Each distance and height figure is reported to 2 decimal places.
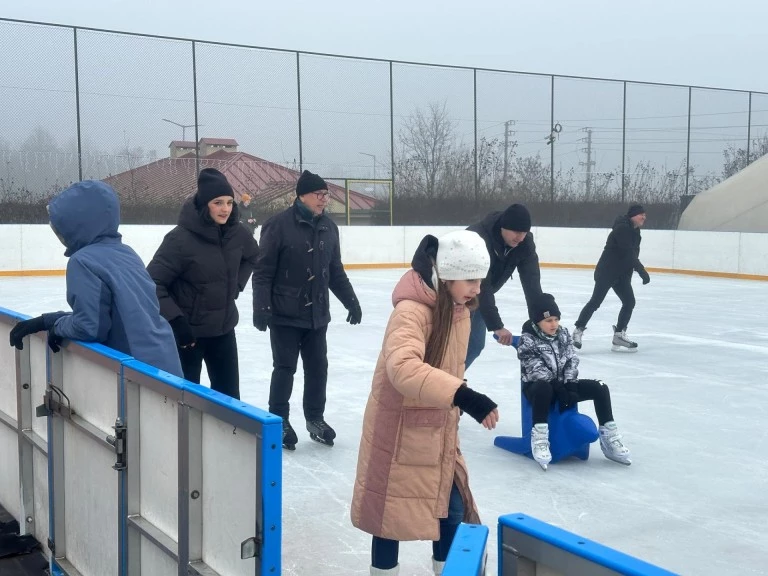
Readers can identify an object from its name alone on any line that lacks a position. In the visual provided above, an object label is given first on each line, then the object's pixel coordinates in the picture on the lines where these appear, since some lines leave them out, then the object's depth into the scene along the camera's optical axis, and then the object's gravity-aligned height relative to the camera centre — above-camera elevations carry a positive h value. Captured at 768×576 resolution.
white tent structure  21.56 +0.16
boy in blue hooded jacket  2.87 -0.24
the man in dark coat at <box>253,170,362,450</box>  4.54 -0.42
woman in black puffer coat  3.81 -0.28
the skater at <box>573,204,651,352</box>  8.41 -0.50
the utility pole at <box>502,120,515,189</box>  22.05 +1.66
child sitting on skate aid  4.46 -0.83
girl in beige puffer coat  2.45 -0.55
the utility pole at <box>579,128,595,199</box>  22.11 +1.19
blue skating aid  4.44 -1.06
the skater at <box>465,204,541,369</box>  4.68 -0.24
